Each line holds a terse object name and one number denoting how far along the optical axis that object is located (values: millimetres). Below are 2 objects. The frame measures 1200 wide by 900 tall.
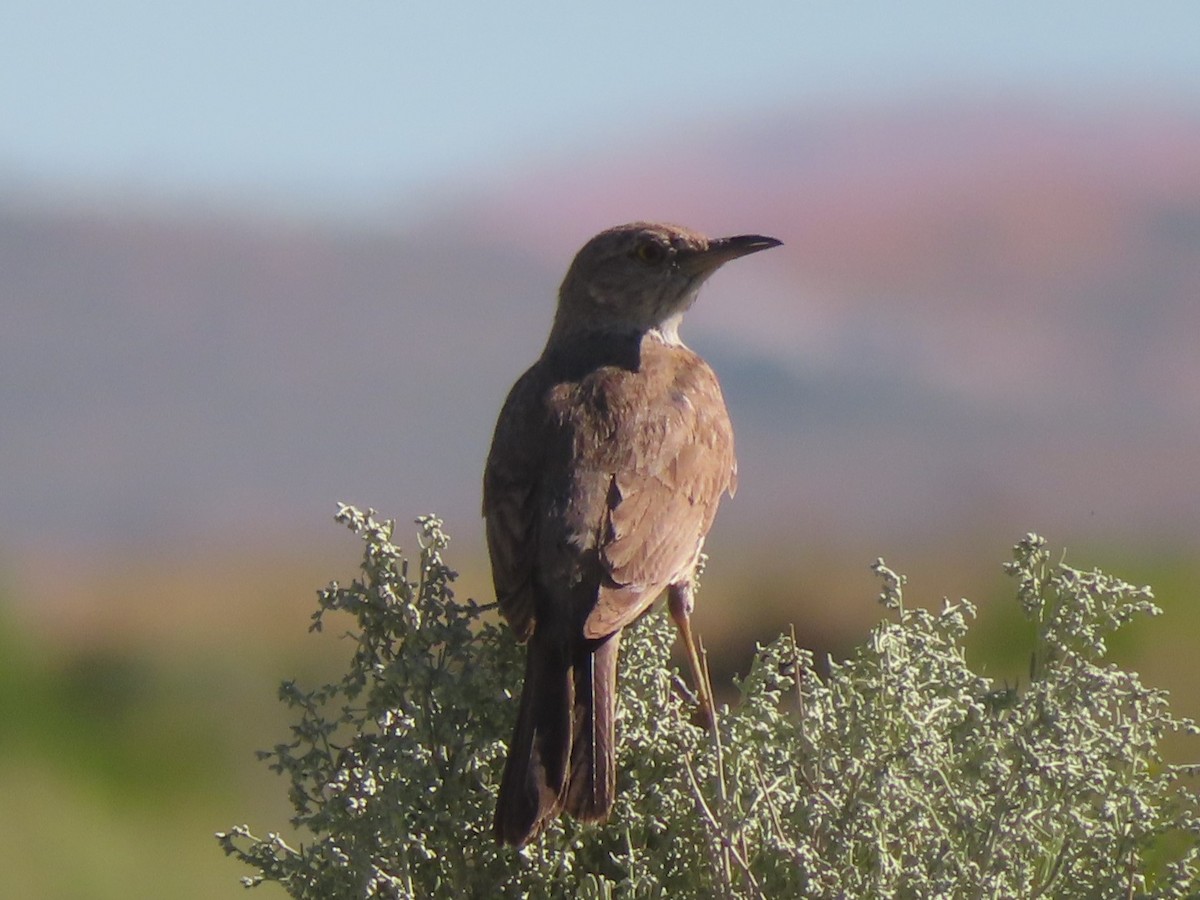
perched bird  8133
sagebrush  7582
